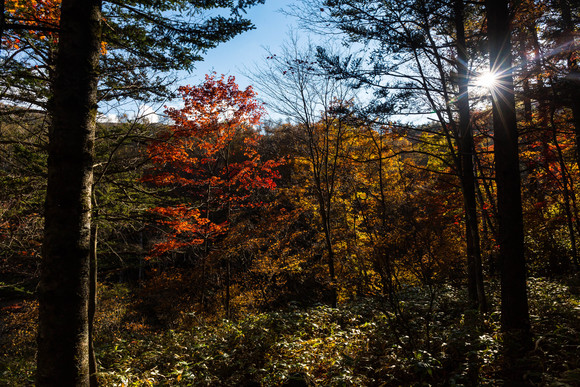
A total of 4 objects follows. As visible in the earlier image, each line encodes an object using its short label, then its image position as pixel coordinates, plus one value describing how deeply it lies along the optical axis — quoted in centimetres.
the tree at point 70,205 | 232
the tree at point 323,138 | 1080
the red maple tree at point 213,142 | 834
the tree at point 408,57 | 587
